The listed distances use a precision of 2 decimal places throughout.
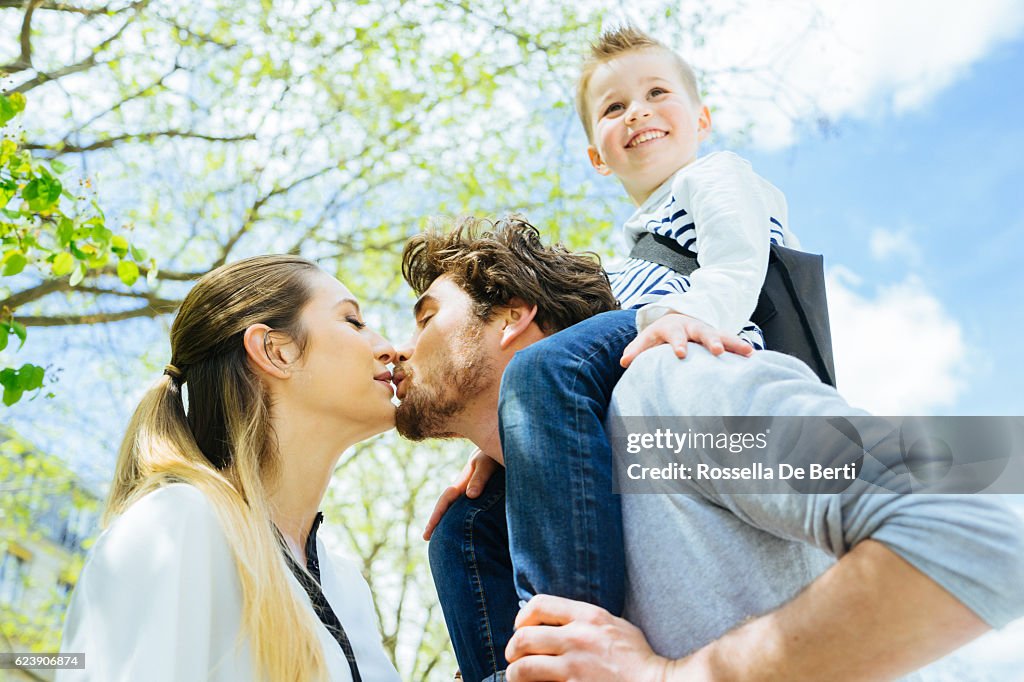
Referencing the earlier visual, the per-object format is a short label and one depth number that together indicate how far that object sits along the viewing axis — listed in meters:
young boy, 0.97
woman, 1.09
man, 0.84
